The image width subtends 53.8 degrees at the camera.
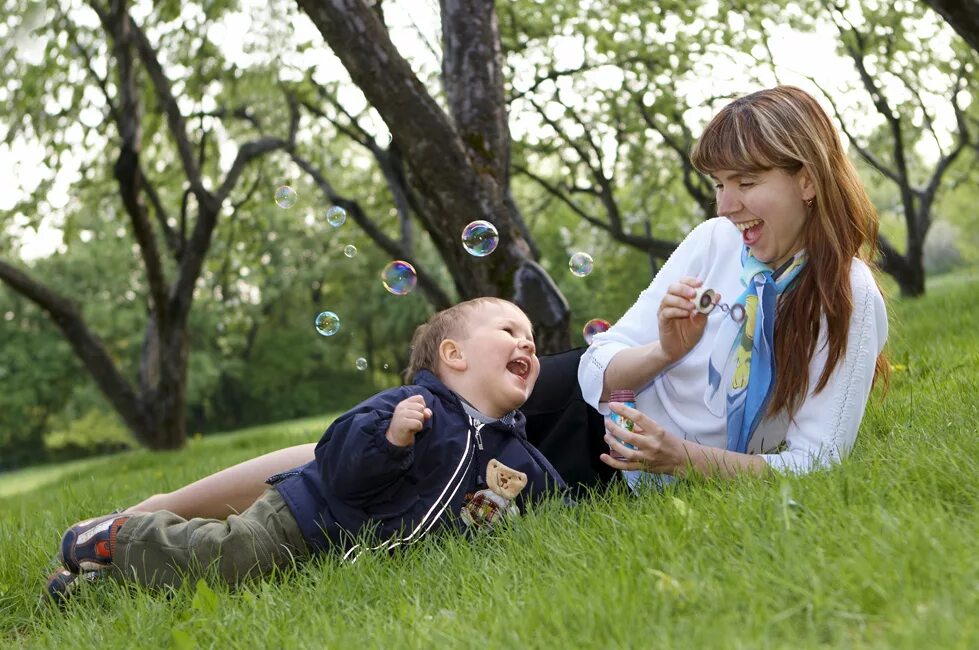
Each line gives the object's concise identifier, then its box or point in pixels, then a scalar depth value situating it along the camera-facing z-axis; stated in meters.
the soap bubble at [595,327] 4.63
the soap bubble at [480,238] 5.58
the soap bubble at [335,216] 6.30
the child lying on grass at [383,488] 3.19
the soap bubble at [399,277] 5.48
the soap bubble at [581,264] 5.25
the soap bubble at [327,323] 5.39
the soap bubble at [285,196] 6.66
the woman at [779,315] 3.14
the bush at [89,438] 45.53
